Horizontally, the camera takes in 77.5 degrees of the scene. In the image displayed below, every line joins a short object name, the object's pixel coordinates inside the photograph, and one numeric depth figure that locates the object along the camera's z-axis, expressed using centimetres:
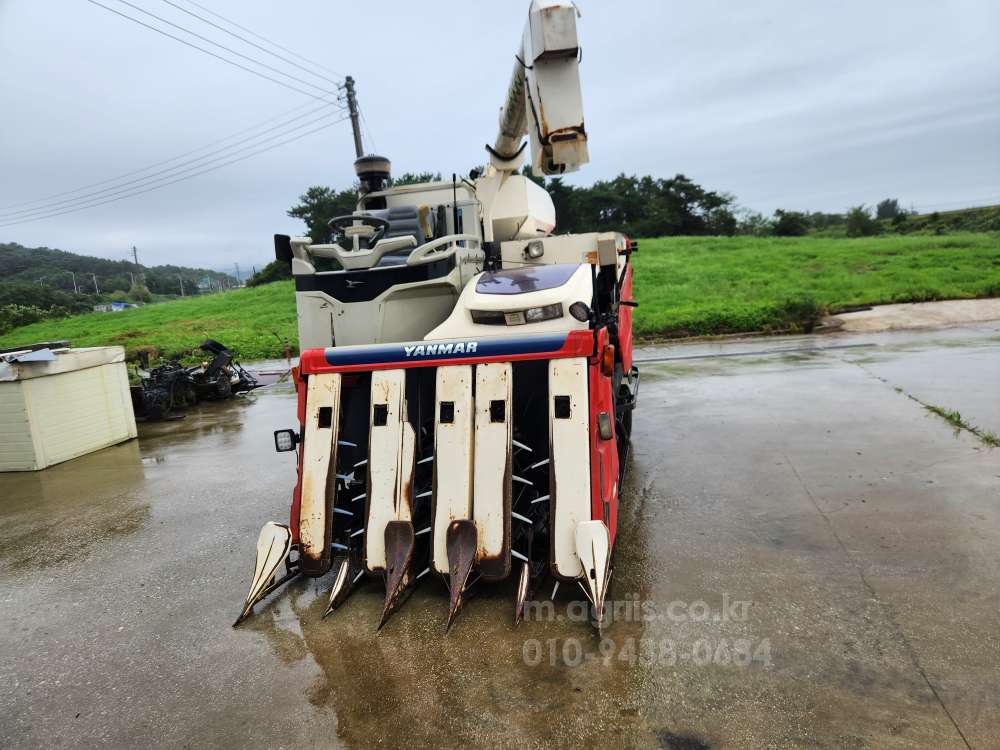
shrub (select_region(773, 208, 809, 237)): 3888
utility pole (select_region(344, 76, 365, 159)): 1812
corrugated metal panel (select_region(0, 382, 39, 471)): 661
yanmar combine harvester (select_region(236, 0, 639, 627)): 318
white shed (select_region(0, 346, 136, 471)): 664
